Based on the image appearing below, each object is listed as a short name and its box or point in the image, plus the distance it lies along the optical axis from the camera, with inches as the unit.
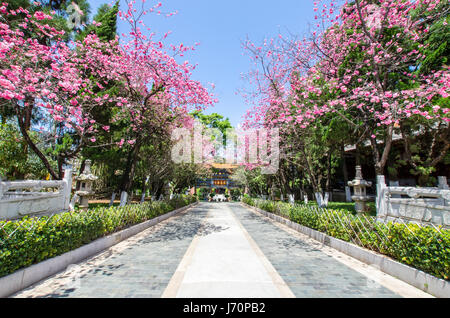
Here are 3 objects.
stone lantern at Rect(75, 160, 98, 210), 326.6
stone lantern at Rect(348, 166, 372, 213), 308.0
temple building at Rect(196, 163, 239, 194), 2022.6
